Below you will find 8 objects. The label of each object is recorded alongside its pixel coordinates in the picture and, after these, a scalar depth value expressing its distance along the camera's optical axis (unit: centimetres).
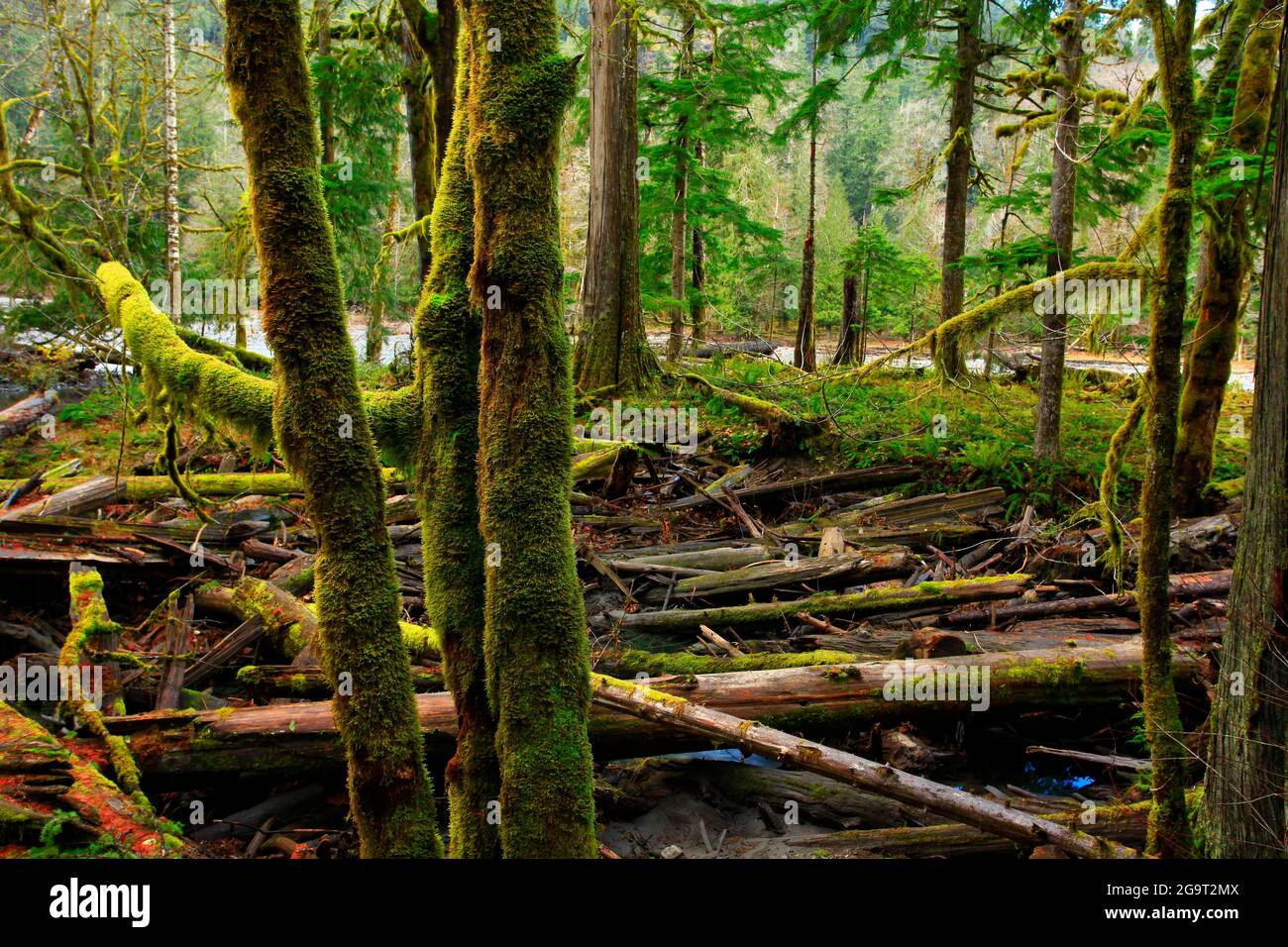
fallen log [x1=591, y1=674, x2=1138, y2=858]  412
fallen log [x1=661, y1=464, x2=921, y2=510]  1069
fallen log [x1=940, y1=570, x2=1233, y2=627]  715
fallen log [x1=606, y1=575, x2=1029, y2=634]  749
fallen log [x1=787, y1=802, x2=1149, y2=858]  447
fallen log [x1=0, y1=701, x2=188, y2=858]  390
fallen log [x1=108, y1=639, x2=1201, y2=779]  515
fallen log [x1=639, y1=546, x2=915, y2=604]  816
